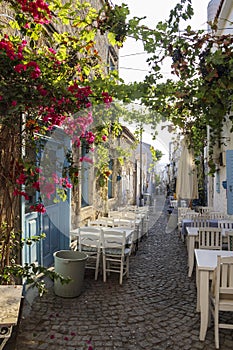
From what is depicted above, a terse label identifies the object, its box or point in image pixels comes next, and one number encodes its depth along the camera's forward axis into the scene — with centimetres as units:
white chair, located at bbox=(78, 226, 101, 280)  540
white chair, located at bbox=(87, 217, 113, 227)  700
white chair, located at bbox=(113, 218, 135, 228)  692
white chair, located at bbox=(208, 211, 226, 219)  775
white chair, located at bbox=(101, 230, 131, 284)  527
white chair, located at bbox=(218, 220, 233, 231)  655
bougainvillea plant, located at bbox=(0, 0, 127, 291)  285
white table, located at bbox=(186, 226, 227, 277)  571
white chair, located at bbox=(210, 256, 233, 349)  317
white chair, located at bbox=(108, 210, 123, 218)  871
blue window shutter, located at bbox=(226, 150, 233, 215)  558
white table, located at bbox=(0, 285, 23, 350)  228
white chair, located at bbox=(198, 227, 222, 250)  540
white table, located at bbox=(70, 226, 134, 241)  577
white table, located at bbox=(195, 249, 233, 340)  347
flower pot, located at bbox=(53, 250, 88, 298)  457
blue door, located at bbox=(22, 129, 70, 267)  483
